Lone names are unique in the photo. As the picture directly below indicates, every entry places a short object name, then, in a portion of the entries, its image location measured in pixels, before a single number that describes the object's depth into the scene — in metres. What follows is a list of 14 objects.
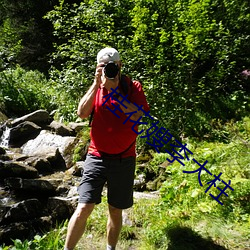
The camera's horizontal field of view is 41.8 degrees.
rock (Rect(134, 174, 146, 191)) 5.38
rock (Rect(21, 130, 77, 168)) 8.50
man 2.78
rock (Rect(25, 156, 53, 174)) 7.73
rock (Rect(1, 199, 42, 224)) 5.09
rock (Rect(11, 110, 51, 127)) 10.62
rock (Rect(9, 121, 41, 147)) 10.09
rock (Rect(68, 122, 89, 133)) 8.89
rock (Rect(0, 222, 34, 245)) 4.49
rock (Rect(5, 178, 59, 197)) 6.15
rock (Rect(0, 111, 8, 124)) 10.96
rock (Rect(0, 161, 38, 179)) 7.11
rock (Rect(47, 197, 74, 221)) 4.92
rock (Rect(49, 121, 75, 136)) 9.22
